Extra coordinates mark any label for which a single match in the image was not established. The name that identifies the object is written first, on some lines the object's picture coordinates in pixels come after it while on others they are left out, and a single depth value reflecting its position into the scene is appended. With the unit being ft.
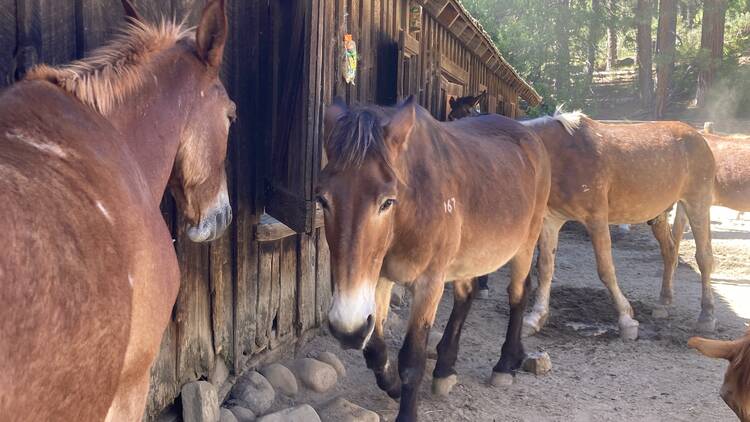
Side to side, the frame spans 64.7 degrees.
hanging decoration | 15.55
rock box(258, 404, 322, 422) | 11.03
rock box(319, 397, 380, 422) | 11.74
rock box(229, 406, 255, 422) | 11.39
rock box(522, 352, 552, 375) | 16.25
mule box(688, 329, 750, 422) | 7.57
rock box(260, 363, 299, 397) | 13.02
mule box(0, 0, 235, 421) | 4.25
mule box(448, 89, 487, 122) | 29.40
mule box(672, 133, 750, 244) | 29.37
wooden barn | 8.05
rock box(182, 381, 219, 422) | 10.36
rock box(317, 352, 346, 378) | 14.55
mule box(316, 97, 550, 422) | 9.77
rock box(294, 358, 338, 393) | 13.53
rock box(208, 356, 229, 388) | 11.50
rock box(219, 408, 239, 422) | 10.85
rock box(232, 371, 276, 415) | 11.97
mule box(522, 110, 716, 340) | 20.76
